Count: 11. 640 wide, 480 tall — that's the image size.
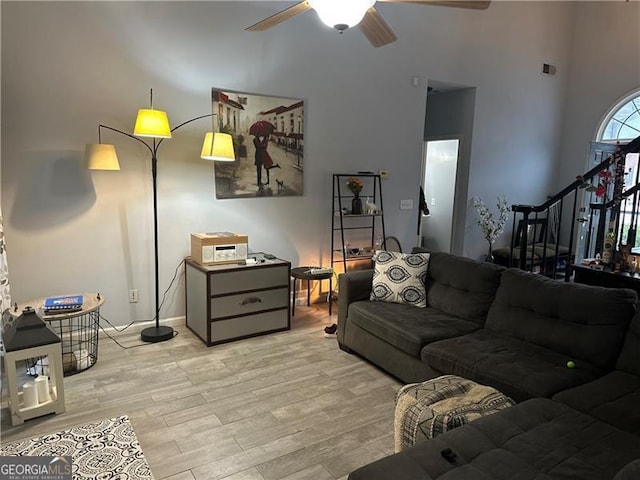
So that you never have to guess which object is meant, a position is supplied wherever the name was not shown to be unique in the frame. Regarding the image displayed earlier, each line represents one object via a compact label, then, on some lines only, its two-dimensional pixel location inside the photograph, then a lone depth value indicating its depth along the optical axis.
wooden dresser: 3.66
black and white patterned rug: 2.12
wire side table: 3.05
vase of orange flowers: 4.82
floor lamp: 3.32
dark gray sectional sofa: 1.59
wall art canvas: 4.18
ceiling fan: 2.04
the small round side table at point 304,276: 4.32
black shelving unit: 4.93
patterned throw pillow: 3.50
